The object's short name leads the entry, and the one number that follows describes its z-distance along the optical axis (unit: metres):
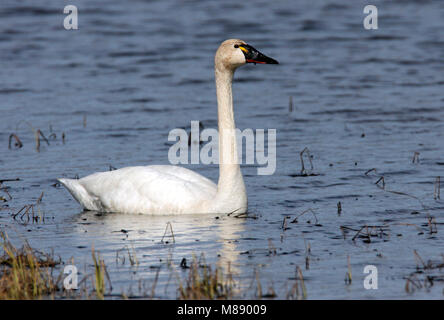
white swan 10.59
